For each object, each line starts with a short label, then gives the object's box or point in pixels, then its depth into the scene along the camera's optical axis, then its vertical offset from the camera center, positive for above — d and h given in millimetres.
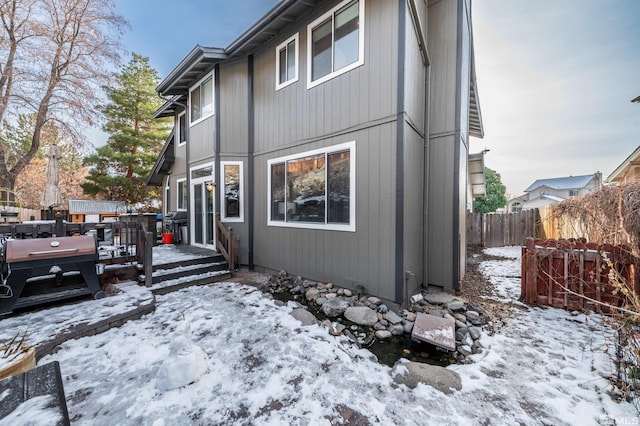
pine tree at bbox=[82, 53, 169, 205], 13875 +4322
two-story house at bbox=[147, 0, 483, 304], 3984 +1423
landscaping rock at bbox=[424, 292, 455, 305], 4188 -1565
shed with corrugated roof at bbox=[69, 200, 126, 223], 12219 +154
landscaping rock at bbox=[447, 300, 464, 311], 3867 -1546
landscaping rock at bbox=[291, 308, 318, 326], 3517 -1583
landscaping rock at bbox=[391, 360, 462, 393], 2275 -1629
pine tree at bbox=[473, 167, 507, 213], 18797 +1080
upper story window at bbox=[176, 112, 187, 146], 9104 +3073
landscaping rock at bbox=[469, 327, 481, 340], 3131 -1616
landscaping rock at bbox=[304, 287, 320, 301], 4406 -1529
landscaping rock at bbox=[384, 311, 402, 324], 3537 -1586
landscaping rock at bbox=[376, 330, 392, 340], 3229 -1660
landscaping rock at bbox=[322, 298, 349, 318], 3798 -1538
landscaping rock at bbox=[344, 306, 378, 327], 3559 -1574
